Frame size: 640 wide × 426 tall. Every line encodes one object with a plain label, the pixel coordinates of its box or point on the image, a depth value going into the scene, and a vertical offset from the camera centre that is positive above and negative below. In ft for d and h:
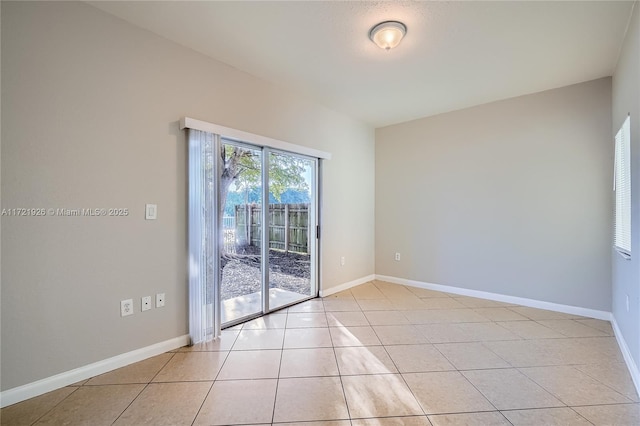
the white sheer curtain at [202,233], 8.35 -0.57
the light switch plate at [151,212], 7.63 +0.05
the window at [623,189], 7.36 +0.66
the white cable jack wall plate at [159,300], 7.86 -2.40
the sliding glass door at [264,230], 9.86 -0.62
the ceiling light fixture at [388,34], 7.22 +4.73
